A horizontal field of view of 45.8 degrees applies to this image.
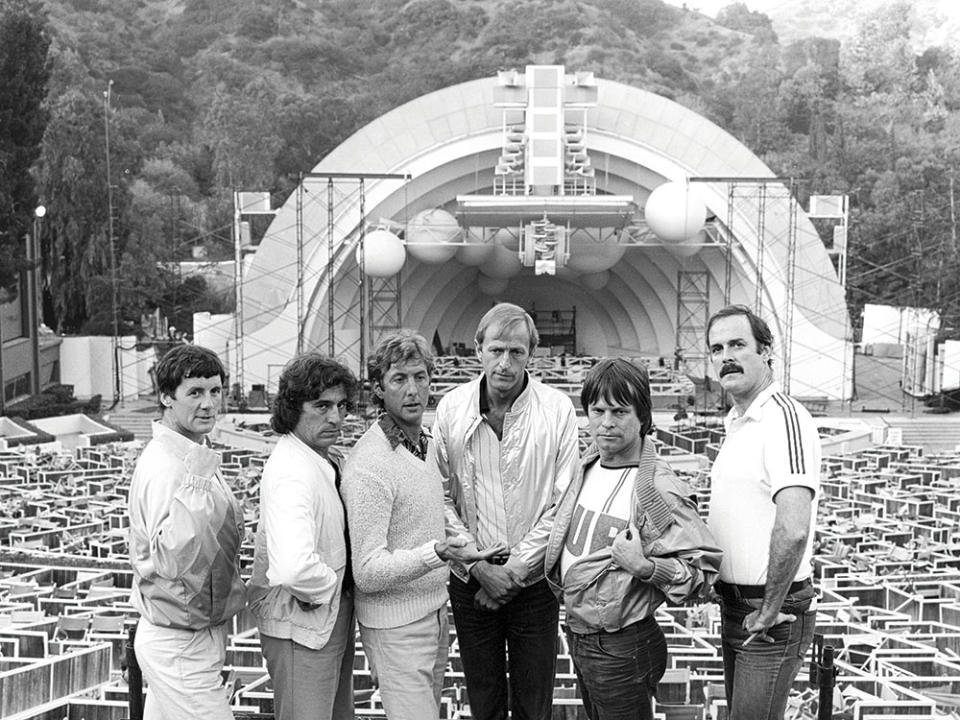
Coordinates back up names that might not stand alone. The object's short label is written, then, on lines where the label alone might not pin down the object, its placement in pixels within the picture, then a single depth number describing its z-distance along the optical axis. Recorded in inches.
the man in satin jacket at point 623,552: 136.9
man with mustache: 134.0
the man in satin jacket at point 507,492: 157.9
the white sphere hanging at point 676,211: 1016.9
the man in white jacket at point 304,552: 141.6
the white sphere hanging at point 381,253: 1040.2
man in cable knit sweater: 145.2
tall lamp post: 1107.6
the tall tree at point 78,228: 1411.2
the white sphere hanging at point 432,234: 1090.1
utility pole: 1083.3
